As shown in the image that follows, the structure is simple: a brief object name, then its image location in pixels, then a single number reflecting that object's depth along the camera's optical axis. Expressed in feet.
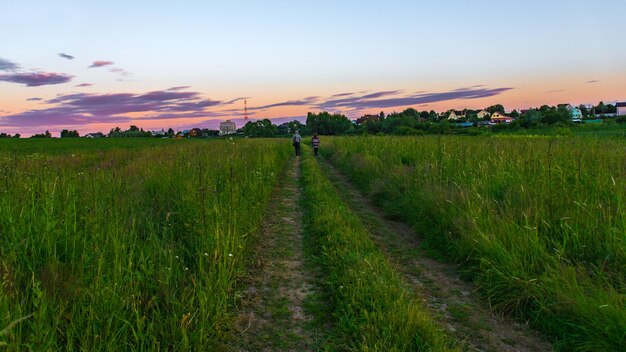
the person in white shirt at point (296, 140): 91.85
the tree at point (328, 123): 442.09
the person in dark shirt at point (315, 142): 94.63
